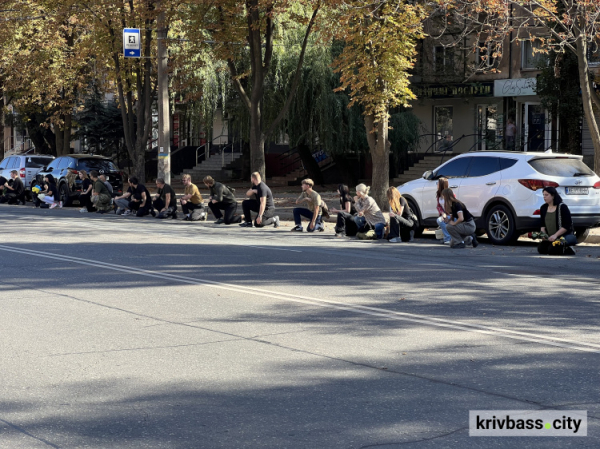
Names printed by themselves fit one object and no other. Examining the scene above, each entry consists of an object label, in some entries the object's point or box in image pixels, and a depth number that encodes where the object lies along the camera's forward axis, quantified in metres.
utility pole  25.02
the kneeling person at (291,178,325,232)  19.11
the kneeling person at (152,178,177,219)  23.66
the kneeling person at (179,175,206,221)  22.42
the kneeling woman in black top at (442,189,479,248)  15.84
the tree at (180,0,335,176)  23.77
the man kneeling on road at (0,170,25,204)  30.12
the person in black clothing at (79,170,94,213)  26.58
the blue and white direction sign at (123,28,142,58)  24.81
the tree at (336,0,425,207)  20.30
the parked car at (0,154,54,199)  33.41
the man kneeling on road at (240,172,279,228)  20.28
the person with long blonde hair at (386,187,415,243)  16.95
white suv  15.87
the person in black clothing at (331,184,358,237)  18.14
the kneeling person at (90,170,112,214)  25.83
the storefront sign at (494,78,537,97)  35.75
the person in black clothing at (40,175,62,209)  28.08
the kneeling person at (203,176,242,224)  21.12
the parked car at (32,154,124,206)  28.77
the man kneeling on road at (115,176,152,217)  24.38
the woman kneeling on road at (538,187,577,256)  14.56
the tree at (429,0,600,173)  18.77
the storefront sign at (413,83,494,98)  37.47
